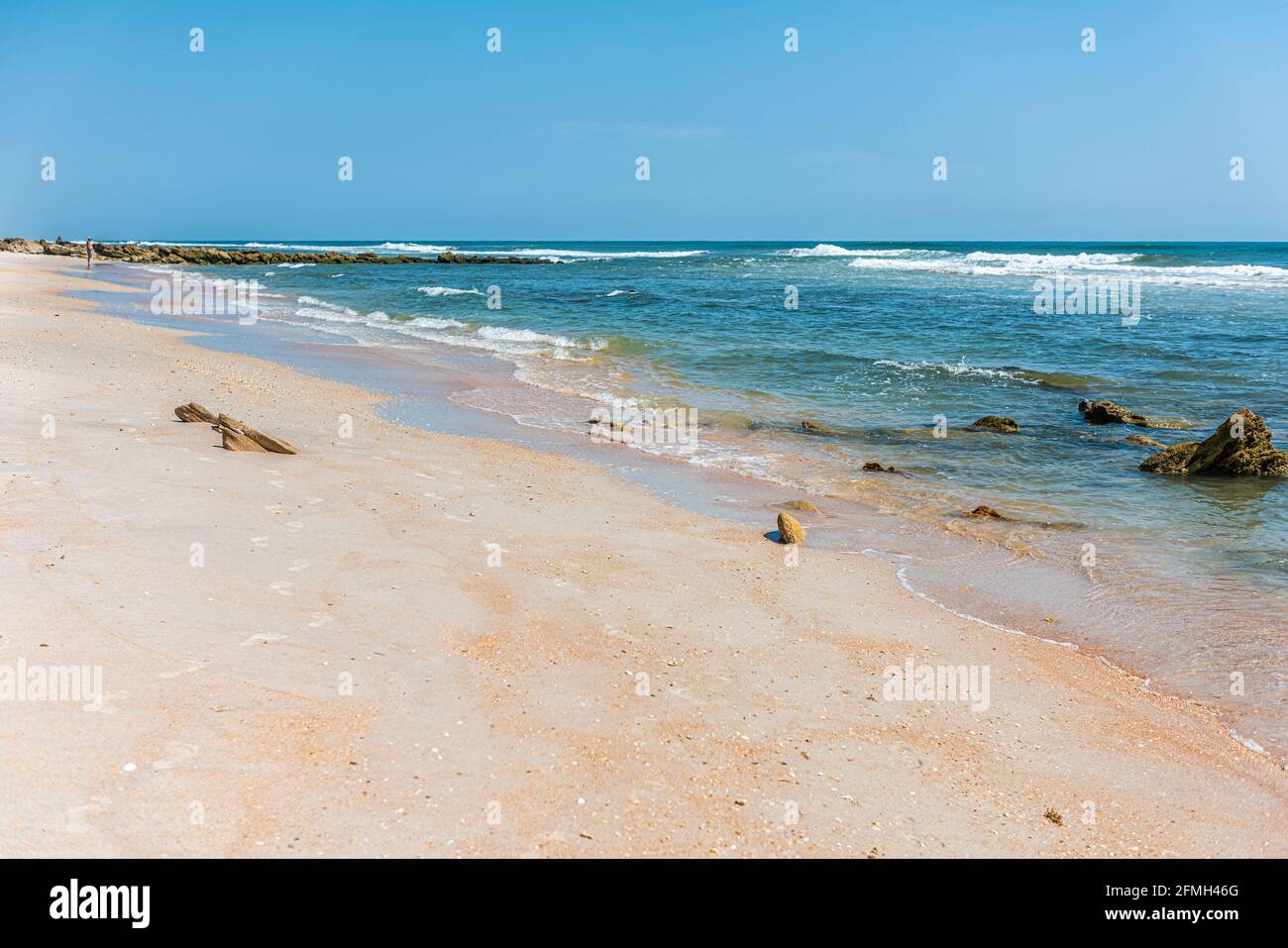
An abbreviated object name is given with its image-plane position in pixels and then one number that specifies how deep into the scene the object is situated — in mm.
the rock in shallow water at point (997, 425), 14141
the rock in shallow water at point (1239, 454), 11211
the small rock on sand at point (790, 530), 8008
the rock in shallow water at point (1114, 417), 14695
